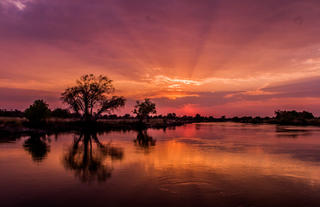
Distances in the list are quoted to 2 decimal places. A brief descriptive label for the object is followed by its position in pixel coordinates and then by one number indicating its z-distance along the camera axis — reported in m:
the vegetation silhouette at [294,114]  166.71
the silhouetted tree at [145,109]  98.00
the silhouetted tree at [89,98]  65.61
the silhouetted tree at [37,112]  49.59
